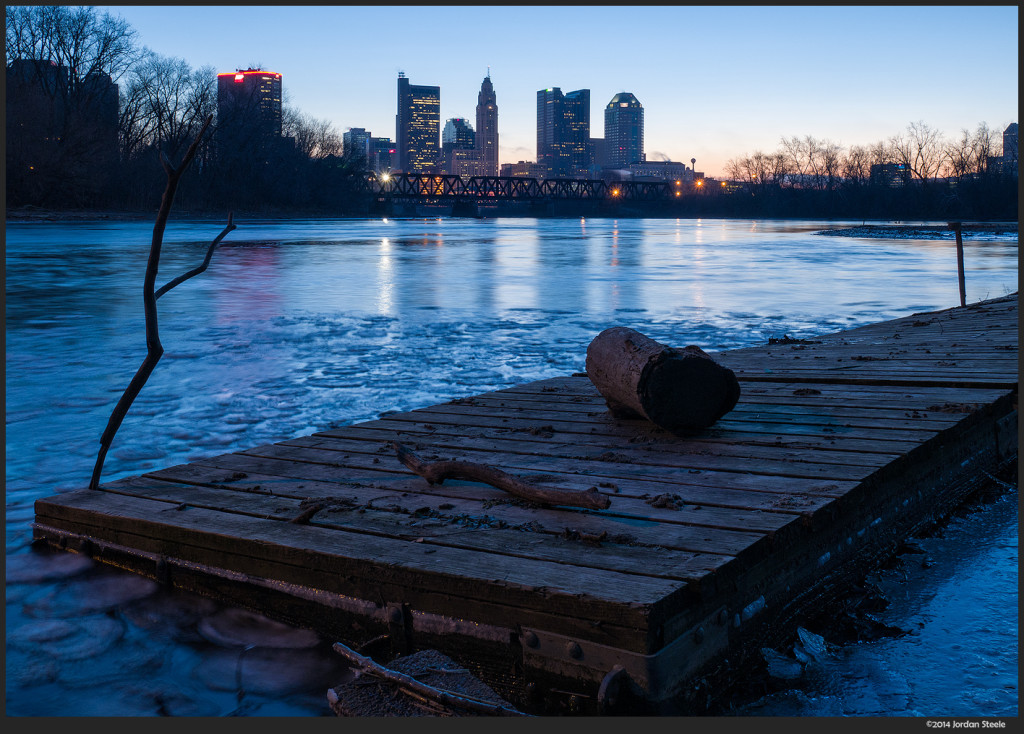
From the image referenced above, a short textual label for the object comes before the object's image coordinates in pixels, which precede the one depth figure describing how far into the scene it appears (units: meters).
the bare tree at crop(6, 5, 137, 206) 69.94
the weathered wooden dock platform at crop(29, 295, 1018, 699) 3.22
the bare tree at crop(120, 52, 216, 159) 94.81
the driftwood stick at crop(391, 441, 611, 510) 3.93
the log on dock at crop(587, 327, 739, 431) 5.32
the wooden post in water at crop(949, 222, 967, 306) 16.45
